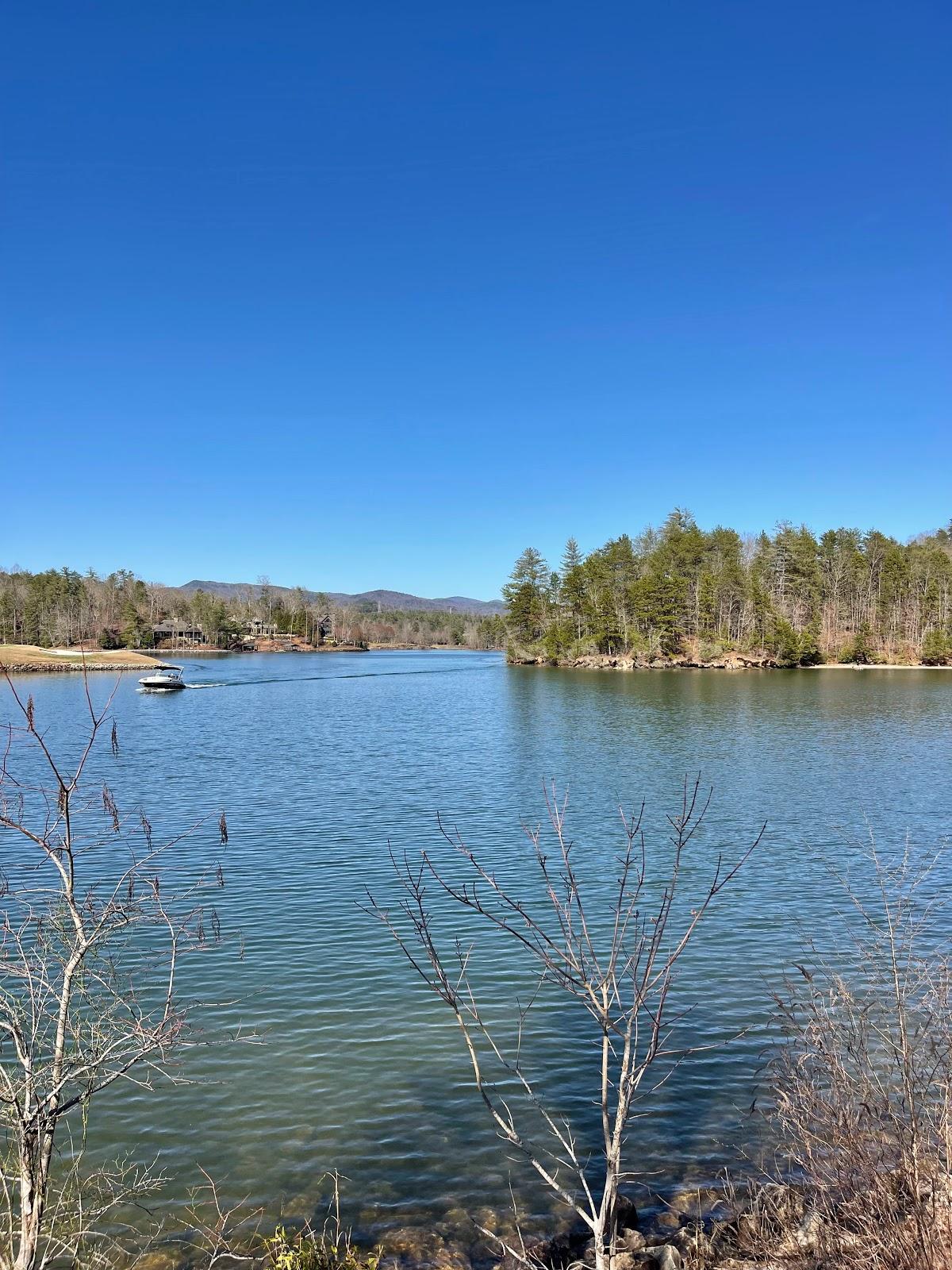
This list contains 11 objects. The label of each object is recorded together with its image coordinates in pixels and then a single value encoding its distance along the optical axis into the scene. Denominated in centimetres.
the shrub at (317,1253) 566
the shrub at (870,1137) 466
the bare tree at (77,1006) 431
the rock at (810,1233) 526
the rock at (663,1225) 628
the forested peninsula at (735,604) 9738
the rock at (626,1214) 622
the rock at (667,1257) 530
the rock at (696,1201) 657
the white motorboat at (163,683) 6800
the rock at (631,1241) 561
